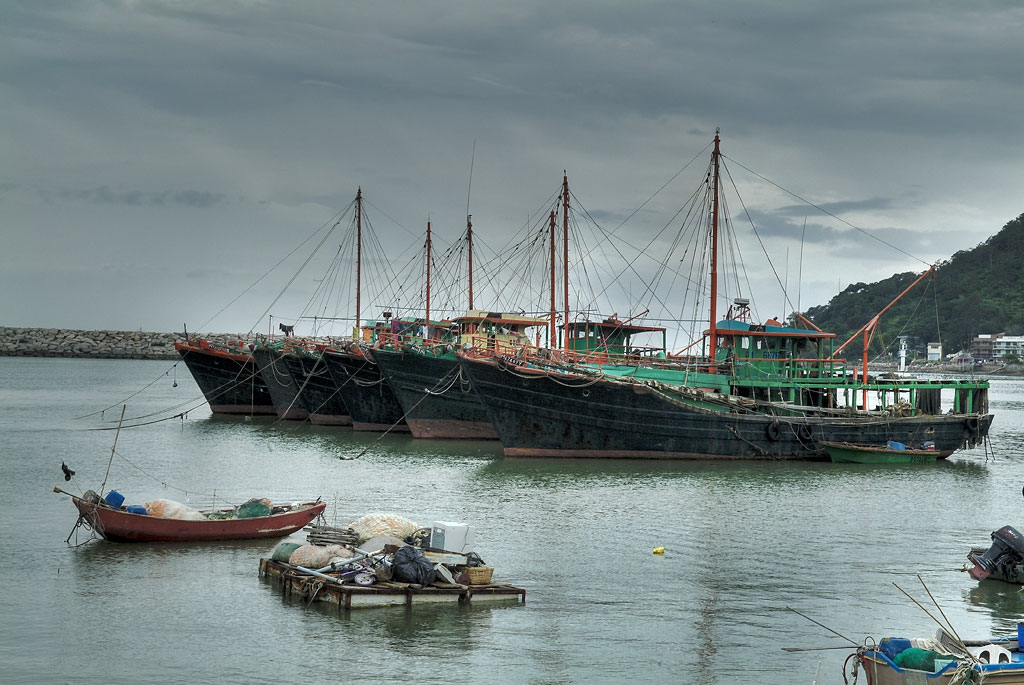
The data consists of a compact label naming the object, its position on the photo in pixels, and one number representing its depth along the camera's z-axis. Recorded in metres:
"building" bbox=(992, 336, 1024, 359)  188.75
